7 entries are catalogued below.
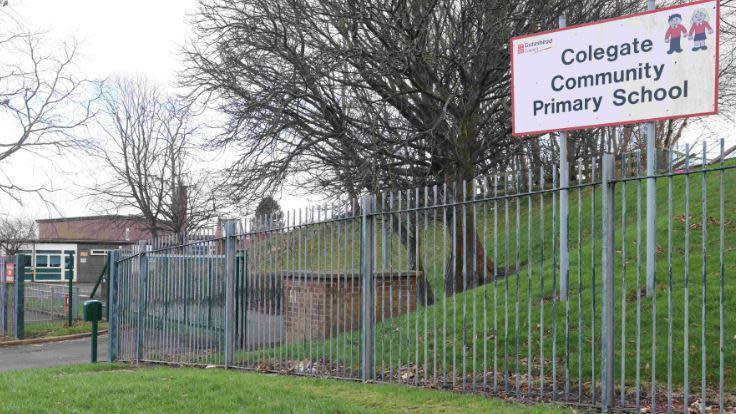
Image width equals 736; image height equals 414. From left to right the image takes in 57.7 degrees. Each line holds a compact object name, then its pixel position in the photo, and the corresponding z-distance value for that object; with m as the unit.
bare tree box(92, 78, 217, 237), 31.80
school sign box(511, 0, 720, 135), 6.52
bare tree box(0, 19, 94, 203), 22.09
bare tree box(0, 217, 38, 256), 44.73
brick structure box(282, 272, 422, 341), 8.15
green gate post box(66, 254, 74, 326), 17.81
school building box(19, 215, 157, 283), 51.62
